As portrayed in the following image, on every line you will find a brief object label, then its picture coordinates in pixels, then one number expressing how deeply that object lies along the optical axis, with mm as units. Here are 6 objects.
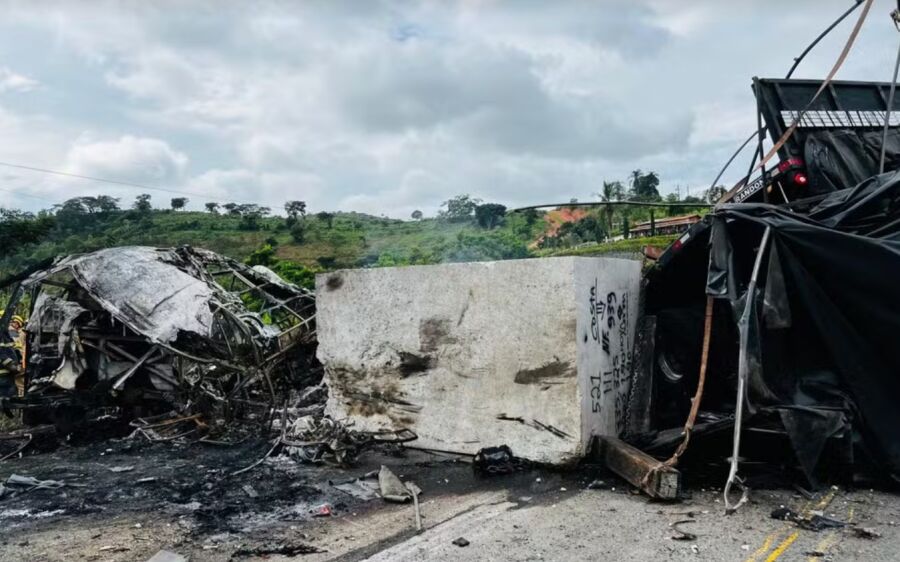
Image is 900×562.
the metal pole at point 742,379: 4395
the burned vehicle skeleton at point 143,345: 7875
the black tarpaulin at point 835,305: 4699
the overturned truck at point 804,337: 4672
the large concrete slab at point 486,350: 5531
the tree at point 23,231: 15536
